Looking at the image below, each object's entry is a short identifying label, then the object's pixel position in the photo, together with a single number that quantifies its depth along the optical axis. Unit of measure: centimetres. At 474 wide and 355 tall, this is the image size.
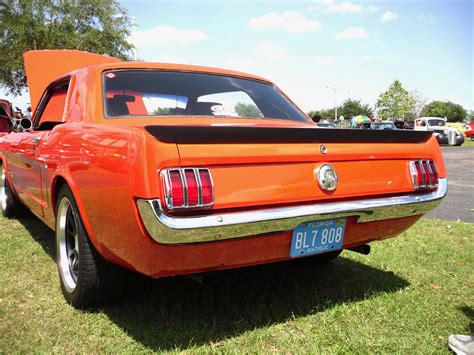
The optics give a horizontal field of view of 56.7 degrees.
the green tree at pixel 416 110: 6358
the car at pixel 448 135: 2334
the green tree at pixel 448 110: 8425
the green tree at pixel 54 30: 1978
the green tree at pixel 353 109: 8181
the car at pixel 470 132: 3073
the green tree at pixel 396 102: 5966
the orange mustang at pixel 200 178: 186
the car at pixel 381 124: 2328
